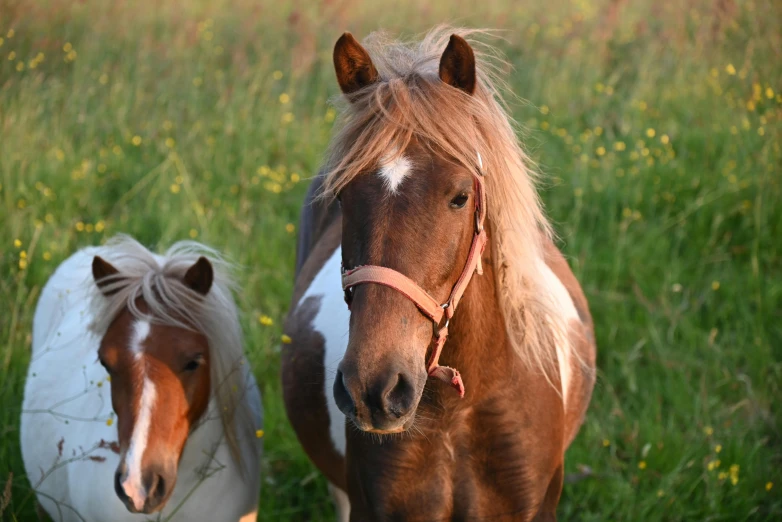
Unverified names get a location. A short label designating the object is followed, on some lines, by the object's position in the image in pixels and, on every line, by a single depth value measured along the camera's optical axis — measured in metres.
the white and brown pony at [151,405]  4.97
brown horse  4.58
